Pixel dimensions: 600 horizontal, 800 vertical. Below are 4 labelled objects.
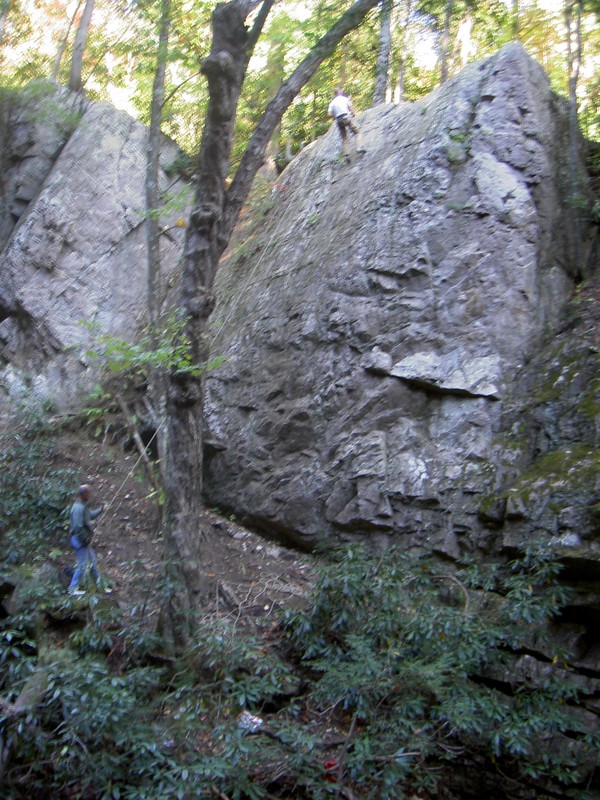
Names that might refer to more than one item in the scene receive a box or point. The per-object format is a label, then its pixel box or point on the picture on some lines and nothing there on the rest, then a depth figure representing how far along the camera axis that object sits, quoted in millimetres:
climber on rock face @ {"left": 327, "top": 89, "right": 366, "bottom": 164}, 12773
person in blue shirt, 8555
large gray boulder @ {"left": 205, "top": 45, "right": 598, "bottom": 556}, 8922
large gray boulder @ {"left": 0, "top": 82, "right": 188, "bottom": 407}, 13891
